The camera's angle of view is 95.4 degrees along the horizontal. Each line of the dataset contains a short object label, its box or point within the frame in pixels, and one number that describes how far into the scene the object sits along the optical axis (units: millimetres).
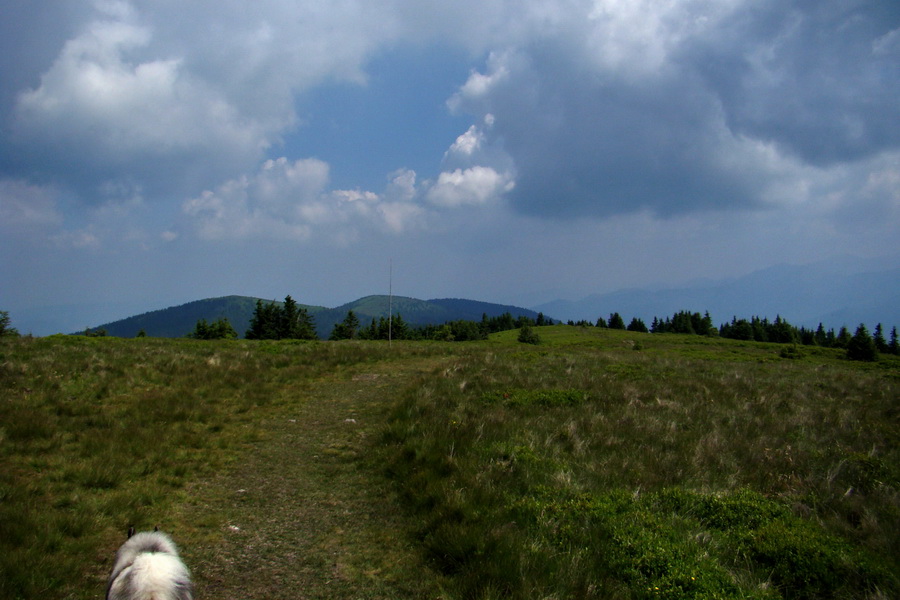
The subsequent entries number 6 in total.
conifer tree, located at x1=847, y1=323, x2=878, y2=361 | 49656
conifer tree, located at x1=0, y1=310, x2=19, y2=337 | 39888
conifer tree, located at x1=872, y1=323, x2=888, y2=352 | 84188
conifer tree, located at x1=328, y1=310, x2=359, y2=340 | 103688
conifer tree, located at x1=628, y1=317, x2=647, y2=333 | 114200
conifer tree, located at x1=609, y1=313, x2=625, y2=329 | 117025
